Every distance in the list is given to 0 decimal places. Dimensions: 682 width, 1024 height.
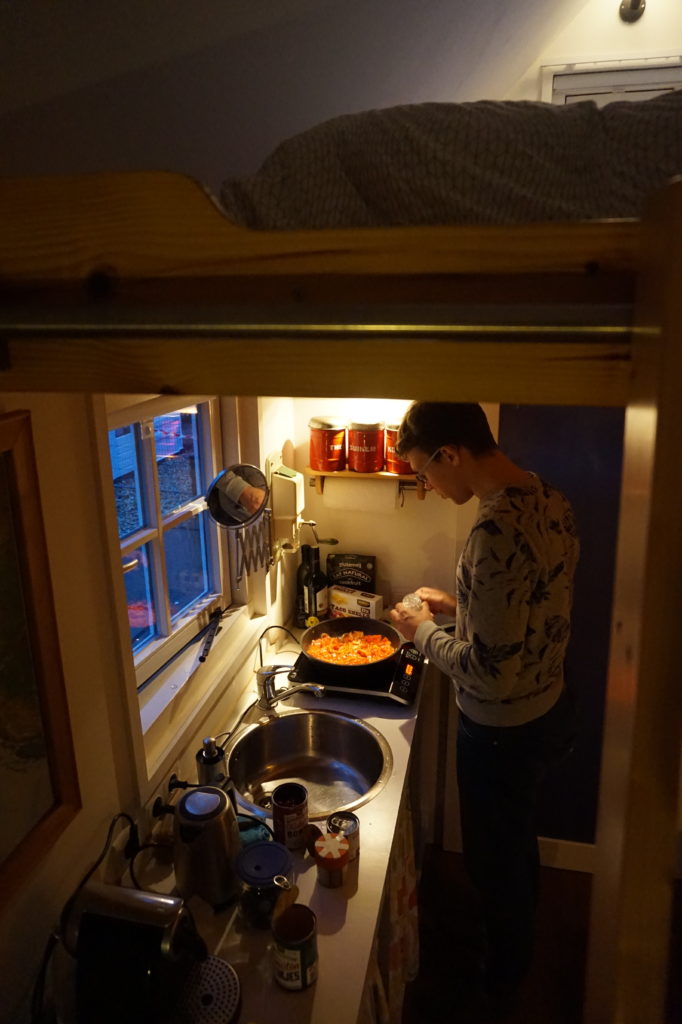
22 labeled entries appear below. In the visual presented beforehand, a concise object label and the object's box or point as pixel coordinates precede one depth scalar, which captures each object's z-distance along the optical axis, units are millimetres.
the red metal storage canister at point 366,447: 2221
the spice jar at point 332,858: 1314
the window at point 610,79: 2234
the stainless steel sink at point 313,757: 1811
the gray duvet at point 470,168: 618
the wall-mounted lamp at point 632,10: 2162
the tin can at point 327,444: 2258
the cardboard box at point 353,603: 2299
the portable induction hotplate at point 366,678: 1989
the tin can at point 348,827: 1348
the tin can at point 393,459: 2242
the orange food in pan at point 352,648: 2107
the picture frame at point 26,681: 934
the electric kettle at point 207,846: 1208
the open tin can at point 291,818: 1404
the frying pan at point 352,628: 2201
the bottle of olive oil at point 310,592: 2379
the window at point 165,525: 1603
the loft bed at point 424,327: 390
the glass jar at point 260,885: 1227
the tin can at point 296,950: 1099
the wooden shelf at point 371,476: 2248
